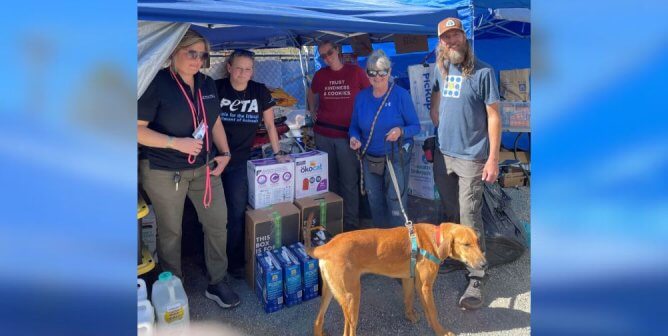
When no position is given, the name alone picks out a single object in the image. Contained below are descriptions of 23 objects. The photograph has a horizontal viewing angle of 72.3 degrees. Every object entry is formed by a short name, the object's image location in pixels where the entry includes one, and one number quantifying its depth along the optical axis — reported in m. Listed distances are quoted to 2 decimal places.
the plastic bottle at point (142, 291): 2.74
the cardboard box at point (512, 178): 6.75
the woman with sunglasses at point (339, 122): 4.23
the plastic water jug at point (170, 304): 2.75
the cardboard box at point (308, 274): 3.33
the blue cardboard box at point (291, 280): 3.24
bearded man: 3.03
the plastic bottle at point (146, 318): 2.54
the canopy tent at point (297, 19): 2.74
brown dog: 2.63
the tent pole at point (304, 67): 7.40
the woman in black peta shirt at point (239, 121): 3.49
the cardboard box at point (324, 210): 3.69
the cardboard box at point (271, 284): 3.19
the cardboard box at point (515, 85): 7.61
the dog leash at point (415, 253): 2.79
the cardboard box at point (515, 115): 7.03
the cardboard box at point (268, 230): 3.46
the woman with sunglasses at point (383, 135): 3.61
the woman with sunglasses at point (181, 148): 2.74
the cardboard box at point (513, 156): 7.60
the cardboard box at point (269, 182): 3.60
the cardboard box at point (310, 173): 3.84
